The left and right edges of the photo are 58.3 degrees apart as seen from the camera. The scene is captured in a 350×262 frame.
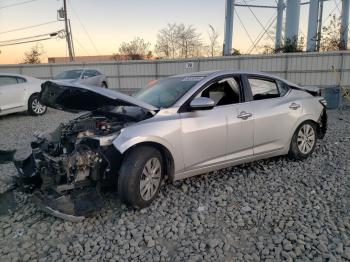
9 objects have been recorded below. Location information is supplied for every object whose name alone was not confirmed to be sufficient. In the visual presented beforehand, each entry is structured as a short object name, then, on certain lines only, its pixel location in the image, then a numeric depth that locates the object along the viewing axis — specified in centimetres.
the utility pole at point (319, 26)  2219
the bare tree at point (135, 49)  3962
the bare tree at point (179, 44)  3694
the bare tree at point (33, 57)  4069
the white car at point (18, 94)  984
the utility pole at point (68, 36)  3009
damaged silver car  342
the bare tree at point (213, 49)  3531
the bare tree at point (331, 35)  2369
